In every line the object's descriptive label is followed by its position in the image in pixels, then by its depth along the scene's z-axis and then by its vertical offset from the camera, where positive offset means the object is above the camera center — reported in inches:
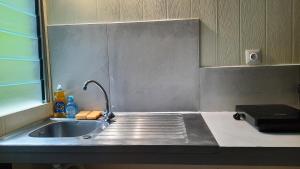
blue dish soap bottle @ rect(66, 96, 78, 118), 61.9 -9.4
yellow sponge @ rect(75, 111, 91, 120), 58.1 -10.6
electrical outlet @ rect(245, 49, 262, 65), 58.7 +3.0
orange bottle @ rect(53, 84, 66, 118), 62.6 -7.9
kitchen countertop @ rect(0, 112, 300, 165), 36.9 -12.9
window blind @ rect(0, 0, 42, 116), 49.6 +3.8
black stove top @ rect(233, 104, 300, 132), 42.3 -9.0
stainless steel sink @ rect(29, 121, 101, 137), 57.0 -13.4
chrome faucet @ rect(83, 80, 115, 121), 56.3 -10.0
